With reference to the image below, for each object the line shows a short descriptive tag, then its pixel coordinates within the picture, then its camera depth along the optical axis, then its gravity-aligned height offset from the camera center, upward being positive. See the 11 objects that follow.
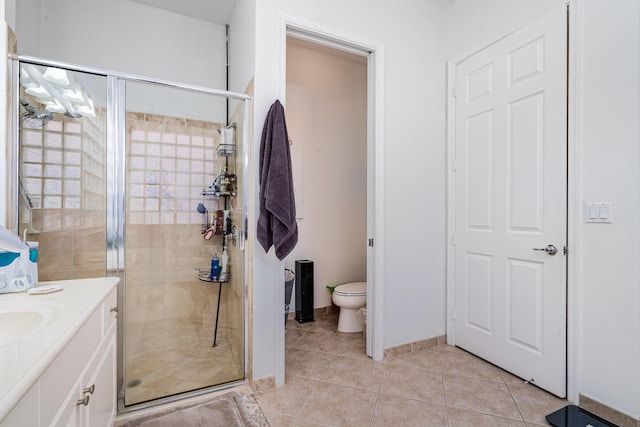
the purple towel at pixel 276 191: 1.83 +0.12
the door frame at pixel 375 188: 2.31 +0.18
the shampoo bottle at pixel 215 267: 2.13 -0.38
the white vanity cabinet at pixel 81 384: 0.67 -0.49
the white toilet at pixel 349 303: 2.81 -0.81
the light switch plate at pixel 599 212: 1.63 +0.01
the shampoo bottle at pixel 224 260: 2.14 -0.33
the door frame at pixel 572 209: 1.77 +0.03
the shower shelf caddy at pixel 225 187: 2.11 +0.16
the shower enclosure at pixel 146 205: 1.65 +0.03
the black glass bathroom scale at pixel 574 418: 1.58 -1.06
